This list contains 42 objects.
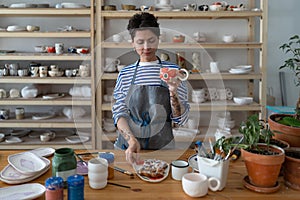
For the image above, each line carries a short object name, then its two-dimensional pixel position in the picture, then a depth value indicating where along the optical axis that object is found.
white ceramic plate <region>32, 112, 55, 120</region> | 3.41
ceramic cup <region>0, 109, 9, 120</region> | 3.39
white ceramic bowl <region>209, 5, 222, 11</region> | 3.24
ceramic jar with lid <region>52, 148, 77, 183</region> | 1.33
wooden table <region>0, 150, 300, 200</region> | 1.29
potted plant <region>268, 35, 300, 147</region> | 1.52
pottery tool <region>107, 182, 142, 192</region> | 1.34
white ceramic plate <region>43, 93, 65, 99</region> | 3.37
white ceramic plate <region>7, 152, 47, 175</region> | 1.50
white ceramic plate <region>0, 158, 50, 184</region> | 1.40
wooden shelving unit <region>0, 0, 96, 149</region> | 3.25
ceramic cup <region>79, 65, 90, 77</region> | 3.31
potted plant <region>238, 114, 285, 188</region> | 1.28
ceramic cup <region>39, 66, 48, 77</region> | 3.35
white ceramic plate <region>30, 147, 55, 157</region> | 1.71
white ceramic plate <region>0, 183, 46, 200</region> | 1.26
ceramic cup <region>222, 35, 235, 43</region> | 3.32
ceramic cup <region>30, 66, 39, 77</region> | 3.36
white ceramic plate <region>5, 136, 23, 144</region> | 3.37
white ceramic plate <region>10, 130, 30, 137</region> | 3.48
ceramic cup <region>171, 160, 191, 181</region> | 1.42
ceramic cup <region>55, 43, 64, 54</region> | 3.34
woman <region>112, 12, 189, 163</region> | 1.84
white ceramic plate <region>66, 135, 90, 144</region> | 3.38
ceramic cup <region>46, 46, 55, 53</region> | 3.35
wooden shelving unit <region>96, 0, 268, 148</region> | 3.22
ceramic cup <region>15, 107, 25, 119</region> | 3.40
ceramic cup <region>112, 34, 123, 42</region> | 3.24
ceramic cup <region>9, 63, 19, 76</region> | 3.39
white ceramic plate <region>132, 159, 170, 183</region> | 1.41
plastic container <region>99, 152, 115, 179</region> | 1.43
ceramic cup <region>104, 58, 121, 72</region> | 3.34
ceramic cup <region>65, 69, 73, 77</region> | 3.36
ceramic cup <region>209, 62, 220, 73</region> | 3.30
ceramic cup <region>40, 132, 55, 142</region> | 3.38
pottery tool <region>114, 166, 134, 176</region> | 1.48
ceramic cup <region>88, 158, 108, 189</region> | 1.34
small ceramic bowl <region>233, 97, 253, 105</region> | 3.32
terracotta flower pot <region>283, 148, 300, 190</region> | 1.34
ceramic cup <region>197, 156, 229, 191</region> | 1.31
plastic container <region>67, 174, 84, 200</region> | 1.21
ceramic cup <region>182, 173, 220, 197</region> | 1.27
